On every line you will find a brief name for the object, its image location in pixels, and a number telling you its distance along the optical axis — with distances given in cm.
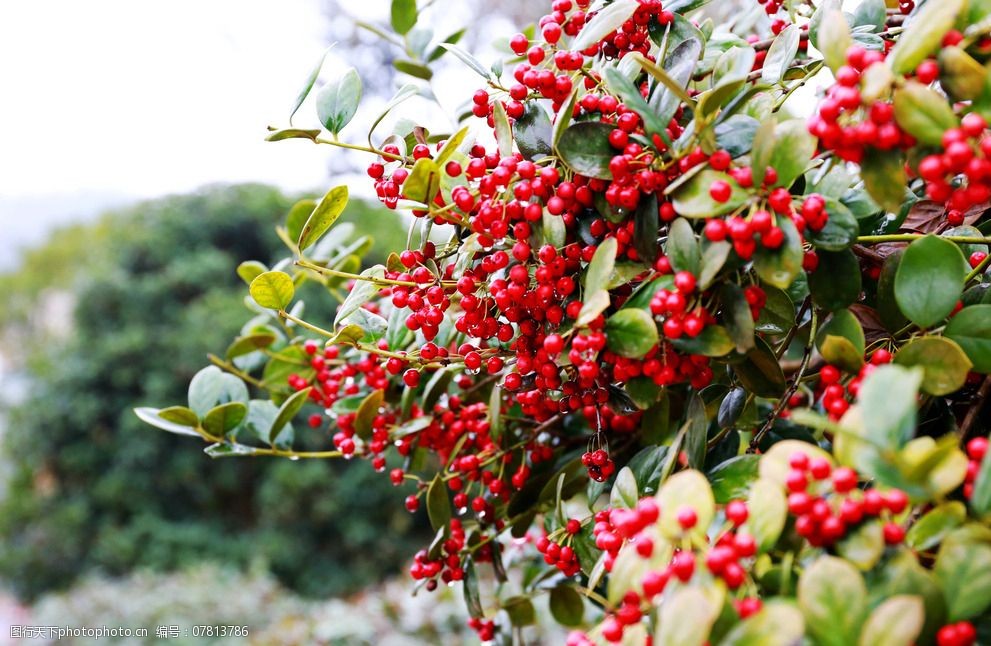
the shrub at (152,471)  414
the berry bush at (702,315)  37
